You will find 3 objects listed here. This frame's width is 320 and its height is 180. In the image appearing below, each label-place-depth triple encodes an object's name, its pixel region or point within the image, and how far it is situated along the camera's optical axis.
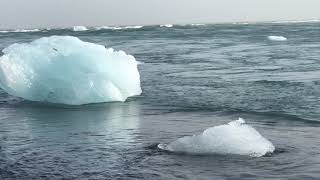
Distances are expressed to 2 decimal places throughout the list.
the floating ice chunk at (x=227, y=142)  8.70
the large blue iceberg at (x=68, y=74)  14.40
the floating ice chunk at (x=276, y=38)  46.44
